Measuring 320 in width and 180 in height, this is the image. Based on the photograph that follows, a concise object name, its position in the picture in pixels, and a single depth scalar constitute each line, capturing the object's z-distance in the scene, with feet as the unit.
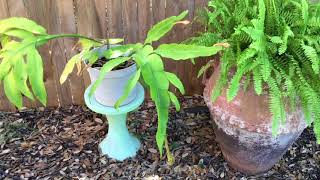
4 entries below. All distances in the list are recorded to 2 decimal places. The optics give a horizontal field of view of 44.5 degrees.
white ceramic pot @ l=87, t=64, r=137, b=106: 7.37
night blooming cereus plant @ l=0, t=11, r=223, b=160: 6.31
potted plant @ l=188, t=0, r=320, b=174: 6.39
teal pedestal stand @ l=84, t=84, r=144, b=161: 8.33
